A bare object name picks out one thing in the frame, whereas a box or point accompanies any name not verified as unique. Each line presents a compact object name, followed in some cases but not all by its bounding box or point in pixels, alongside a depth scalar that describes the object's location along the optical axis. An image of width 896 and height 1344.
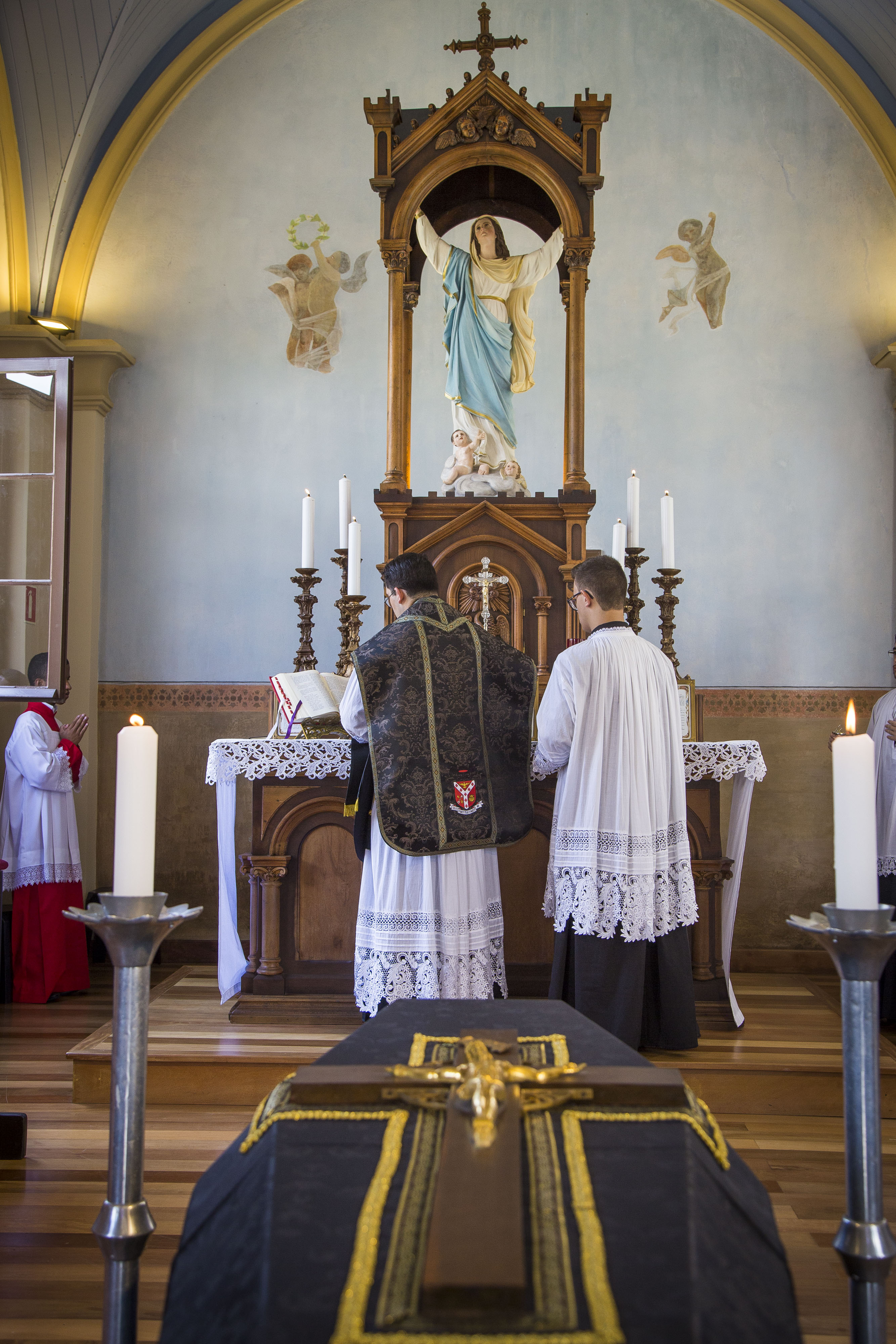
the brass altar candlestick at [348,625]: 4.93
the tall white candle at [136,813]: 1.48
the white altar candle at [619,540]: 5.12
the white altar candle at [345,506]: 4.99
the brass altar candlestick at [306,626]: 4.87
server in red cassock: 5.75
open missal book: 4.47
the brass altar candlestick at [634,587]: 4.73
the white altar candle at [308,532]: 4.96
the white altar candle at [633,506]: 4.73
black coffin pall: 1.02
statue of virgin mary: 5.29
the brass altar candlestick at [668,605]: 4.64
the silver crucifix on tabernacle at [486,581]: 5.01
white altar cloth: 4.27
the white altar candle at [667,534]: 4.70
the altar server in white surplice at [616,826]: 3.76
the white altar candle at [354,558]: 4.89
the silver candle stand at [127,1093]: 1.37
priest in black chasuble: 3.63
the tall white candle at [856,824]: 1.40
